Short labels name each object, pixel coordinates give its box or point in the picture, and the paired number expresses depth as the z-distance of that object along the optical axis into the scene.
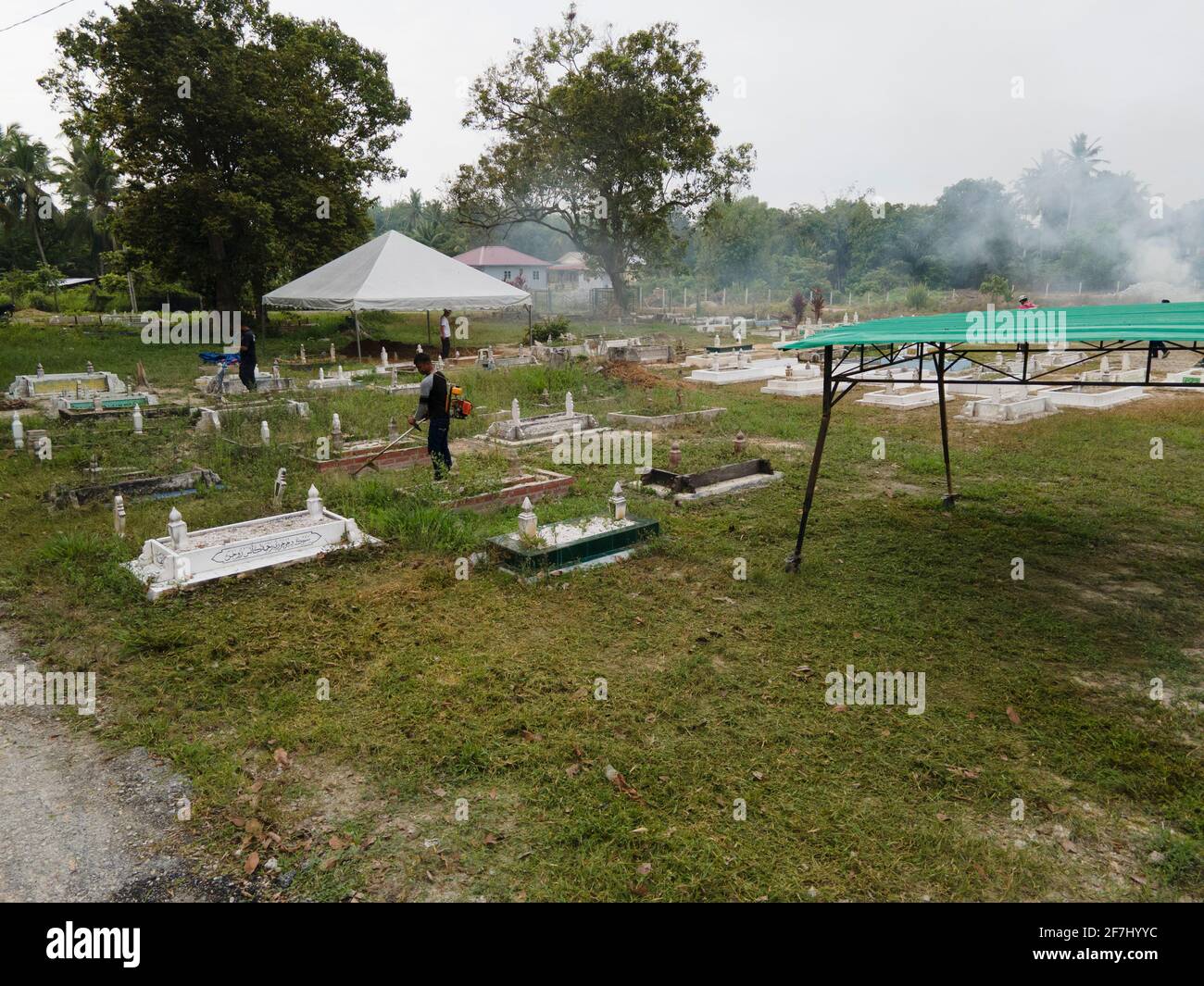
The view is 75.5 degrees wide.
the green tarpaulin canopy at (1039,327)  6.35
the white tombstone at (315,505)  9.40
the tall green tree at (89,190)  48.09
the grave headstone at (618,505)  9.68
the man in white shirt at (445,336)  23.70
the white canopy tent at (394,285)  20.45
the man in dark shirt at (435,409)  11.01
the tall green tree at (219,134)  26.67
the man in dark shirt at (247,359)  19.66
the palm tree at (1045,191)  55.34
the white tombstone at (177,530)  8.23
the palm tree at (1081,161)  57.03
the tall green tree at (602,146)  37.69
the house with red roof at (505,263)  51.94
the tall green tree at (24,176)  47.03
